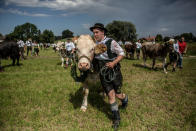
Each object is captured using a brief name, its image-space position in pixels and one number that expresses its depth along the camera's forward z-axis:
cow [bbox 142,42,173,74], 9.32
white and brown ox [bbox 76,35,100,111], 3.10
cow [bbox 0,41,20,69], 11.00
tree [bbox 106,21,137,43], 76.89
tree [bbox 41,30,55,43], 89.69
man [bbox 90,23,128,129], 3.24
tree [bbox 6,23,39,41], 101.69
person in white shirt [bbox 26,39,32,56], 18.52
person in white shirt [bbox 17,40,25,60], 16.34
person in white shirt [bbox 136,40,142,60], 16.73
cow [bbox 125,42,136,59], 16.98
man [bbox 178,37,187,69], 10.85
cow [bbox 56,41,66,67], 12.60
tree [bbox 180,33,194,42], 85.94
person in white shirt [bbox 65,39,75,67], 11.34
